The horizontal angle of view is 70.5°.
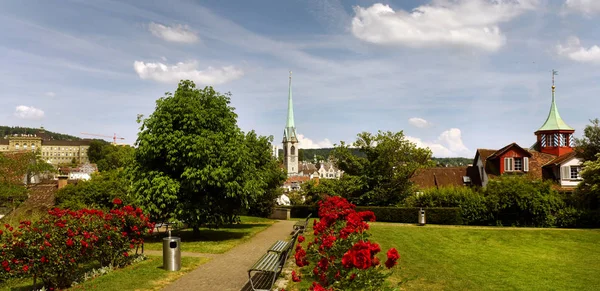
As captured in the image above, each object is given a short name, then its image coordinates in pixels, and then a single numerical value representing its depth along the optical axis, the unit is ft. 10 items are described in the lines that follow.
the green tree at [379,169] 111.34
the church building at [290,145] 467.89
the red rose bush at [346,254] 17.65
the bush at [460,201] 94.94
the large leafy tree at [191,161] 55.98
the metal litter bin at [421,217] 91.57
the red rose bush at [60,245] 29.86
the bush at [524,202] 89.30
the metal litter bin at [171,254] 38.55
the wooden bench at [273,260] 29.58
